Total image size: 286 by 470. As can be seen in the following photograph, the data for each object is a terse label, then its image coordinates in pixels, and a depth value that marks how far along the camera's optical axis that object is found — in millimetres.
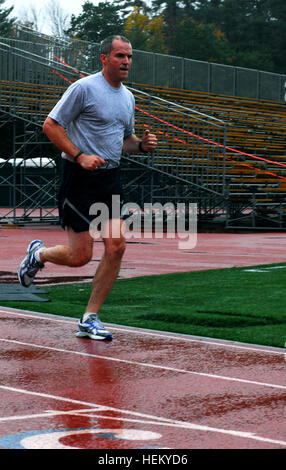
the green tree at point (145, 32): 84125
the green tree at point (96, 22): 81938
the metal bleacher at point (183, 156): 24047
